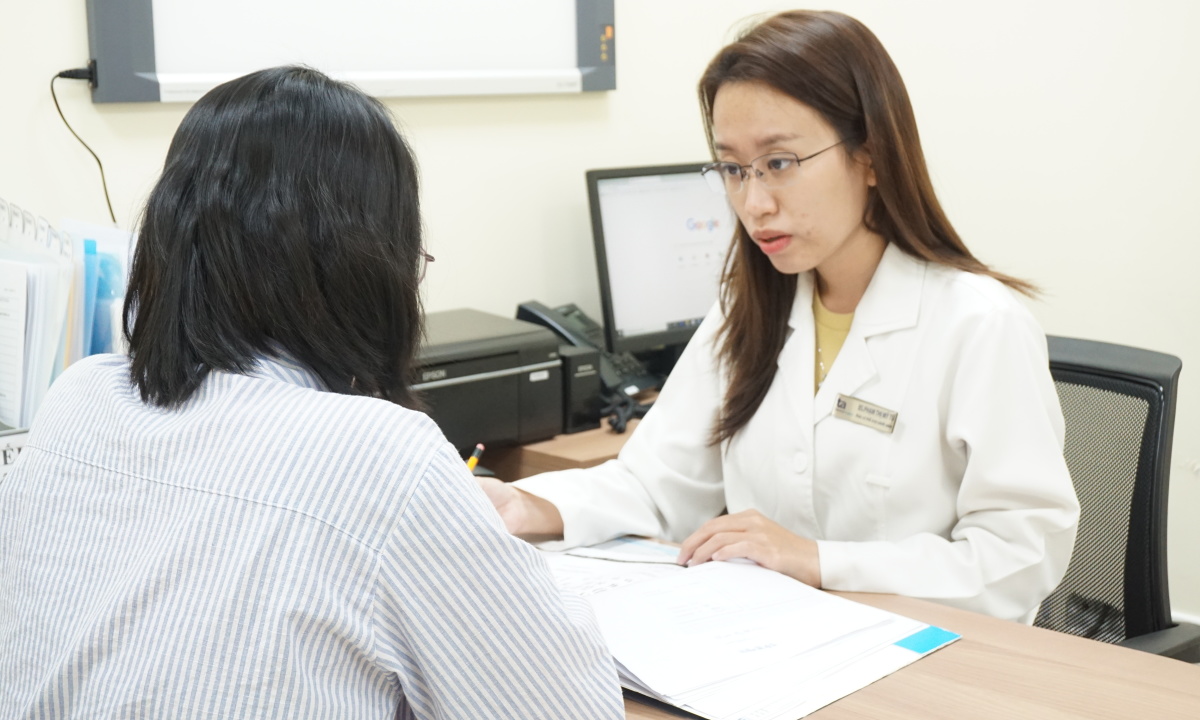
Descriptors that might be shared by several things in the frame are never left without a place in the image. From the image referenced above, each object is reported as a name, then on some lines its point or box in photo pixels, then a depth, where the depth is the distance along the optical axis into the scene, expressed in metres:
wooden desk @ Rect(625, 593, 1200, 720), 1.05
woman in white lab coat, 1.42
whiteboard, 1.95
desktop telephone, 2.43
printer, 2.04
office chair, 1.58
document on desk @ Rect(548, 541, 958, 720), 1.07
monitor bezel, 2.50
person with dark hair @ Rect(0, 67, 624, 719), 0.79
